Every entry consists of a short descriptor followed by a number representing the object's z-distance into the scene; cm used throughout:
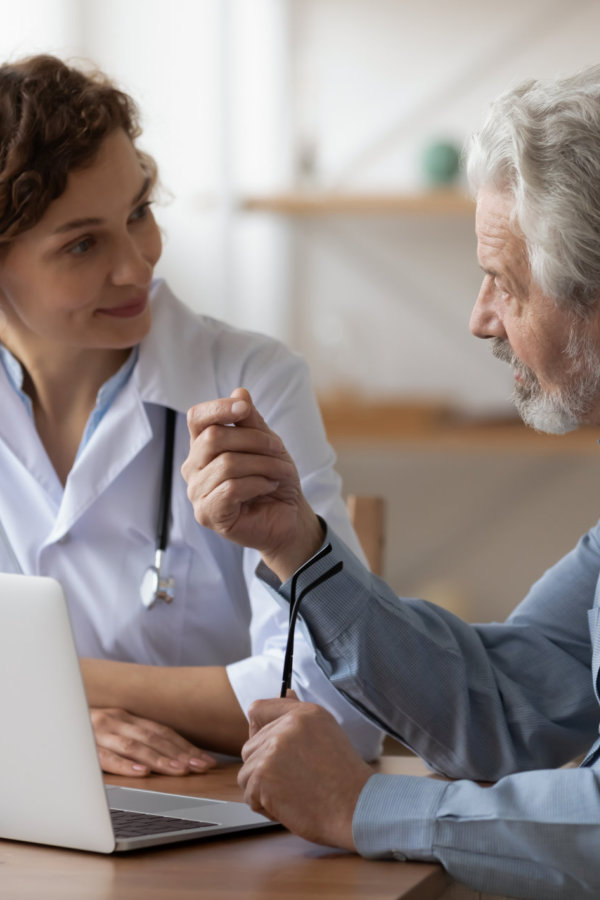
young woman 212
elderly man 178
